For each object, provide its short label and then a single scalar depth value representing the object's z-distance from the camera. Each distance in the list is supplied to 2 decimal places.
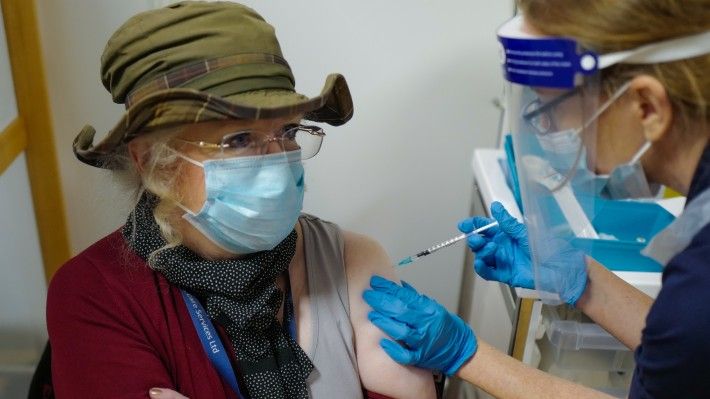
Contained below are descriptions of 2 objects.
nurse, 0.83
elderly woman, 1.11
